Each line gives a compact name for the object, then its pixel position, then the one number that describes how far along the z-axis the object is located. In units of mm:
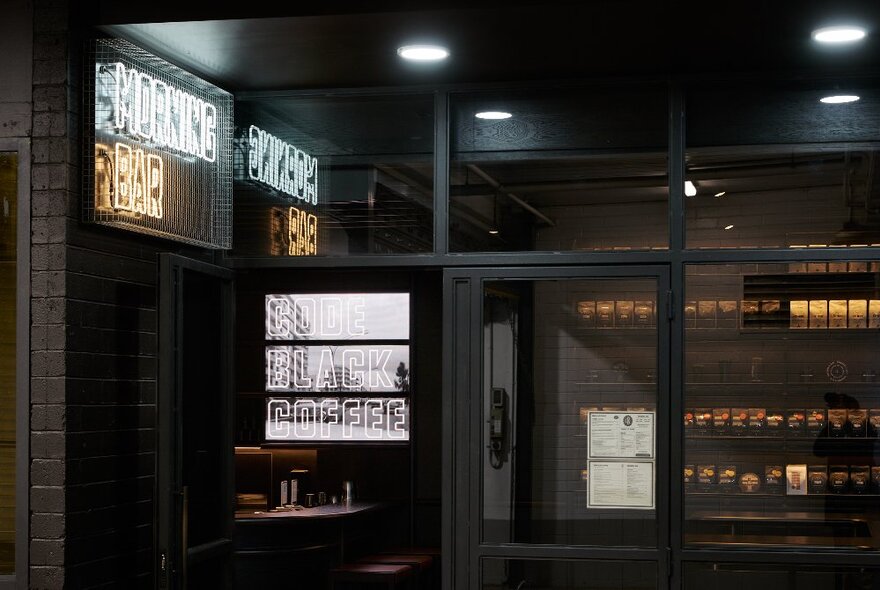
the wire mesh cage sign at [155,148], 5023
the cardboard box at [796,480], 5539
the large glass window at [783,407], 5516
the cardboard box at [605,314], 5688
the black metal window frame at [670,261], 5551
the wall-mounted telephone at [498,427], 5777
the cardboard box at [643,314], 5664
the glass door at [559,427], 5645
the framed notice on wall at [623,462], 5660
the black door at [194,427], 5090
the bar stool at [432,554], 9020
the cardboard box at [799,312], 5562
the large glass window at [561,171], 5707
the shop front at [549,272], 5316
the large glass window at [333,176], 5930
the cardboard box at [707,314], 5625
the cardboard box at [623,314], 5676
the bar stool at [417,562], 8538
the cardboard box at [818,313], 5547
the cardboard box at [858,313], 5516
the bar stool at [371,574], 8047
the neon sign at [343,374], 9367
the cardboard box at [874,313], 5504
